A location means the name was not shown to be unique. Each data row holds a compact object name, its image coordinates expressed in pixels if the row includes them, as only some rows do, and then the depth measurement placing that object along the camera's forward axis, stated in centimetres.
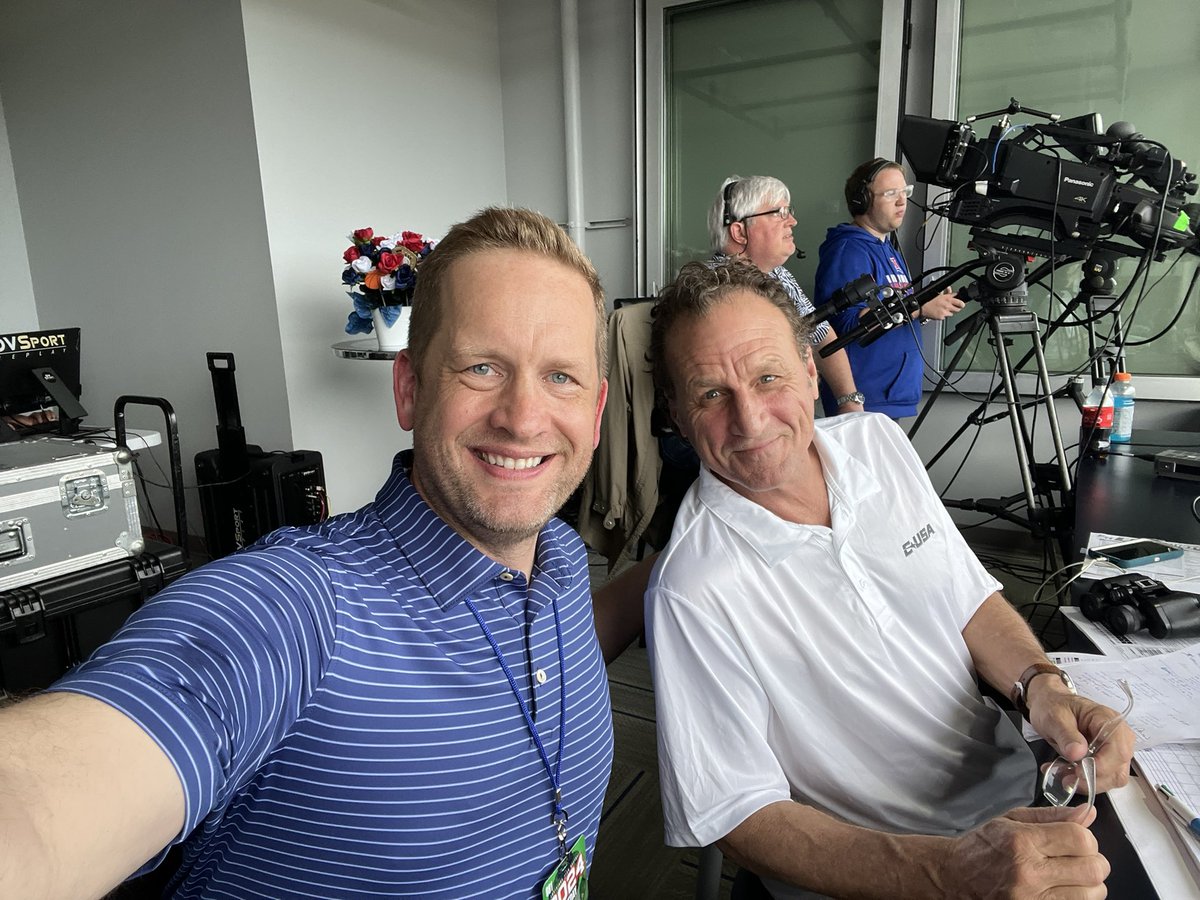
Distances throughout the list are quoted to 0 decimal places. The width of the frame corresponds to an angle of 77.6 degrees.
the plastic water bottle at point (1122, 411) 231
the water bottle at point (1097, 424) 218
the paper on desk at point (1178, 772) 67
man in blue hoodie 284
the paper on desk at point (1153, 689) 80
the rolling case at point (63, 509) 173
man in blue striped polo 47
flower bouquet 303
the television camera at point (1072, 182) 177
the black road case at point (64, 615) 172
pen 66
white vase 309
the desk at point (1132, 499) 143
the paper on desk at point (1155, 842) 61
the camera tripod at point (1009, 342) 197
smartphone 122
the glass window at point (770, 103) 372
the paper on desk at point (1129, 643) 99
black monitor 265
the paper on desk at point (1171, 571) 116
